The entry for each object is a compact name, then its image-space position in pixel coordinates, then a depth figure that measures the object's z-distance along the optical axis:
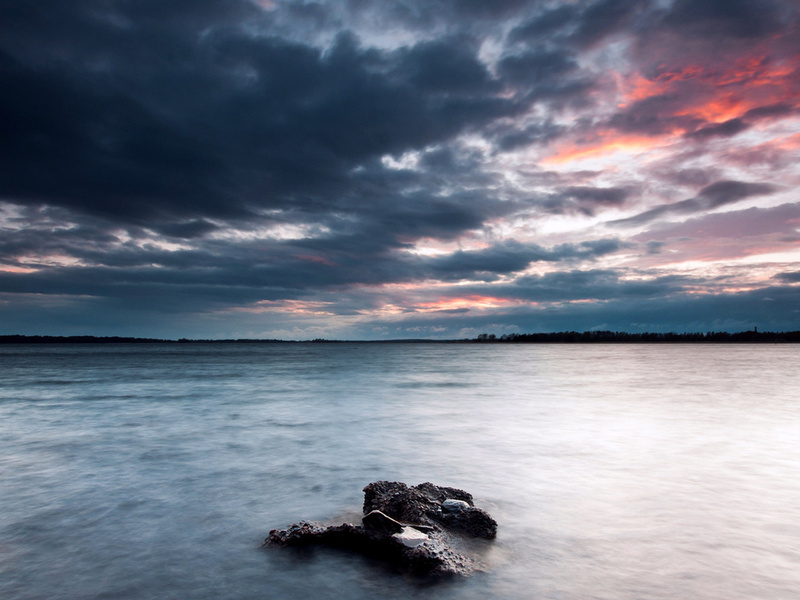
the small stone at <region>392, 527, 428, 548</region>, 3.68
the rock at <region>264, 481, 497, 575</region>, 3.60
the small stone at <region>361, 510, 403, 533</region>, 3.96
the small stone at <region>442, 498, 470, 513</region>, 4.36
